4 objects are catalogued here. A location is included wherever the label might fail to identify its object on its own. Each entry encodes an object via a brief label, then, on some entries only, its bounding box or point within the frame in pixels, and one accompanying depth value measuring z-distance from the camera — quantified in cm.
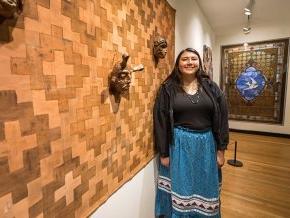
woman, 134
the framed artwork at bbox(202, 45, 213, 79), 326
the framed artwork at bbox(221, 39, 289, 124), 387
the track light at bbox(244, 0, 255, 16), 264
